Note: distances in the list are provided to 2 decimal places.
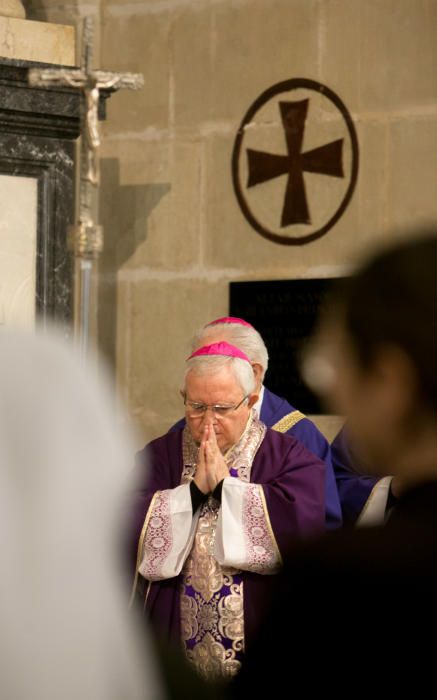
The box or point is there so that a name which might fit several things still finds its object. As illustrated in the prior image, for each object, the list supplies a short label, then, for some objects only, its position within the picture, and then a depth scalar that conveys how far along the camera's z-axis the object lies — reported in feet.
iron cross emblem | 48.73
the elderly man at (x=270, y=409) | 32.91
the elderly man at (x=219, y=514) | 29.99
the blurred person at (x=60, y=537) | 7.22
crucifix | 41.70
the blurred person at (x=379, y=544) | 9.86
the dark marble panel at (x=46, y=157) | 43.80
